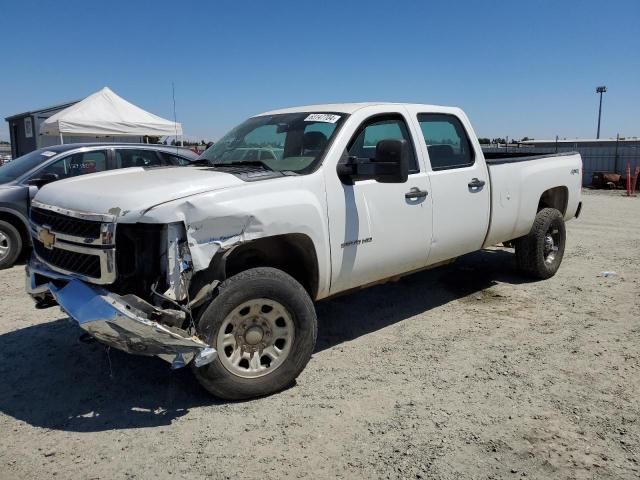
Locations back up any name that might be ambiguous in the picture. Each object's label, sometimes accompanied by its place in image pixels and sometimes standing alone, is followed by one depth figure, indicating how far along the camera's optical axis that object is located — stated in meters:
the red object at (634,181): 20.12
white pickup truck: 3.29
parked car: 7.62
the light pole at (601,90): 49.77
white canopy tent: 17.12
